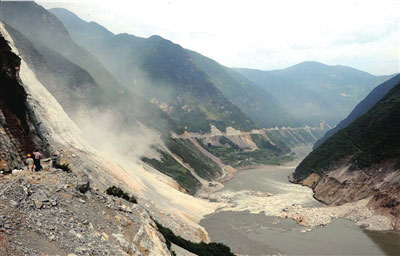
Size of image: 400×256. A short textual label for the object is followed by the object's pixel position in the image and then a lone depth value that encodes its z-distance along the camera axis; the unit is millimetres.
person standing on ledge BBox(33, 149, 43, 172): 23027
